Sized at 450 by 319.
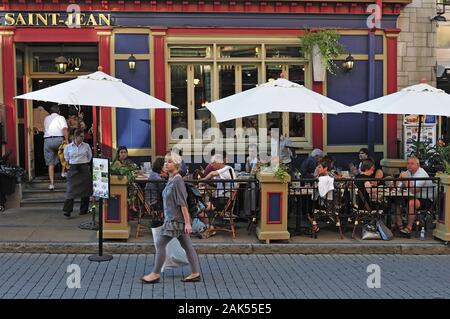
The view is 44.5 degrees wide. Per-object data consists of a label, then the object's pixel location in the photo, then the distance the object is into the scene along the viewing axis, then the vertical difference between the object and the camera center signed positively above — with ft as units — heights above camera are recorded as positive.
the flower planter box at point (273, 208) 27.78 -3.71
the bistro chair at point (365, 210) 29.22 -4.08
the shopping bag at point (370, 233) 28.89 -5.22
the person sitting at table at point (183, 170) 31.20 -2.03
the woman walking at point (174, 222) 21.20 -3.32
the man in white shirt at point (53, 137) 37.09 -0.02
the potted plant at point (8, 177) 34.73 -2.54
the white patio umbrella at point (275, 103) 27.76 +1.69
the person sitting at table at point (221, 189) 29.07 -2.83
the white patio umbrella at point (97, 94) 26.13 +2.09
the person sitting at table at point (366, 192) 28.99 -3.09
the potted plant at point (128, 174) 27.50 -1.92
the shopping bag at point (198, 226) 28.30 -4.70
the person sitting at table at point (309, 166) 33.71 -1.94
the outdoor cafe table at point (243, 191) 28.63 -2.98
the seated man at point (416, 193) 29.50 -3.22
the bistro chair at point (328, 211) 29.01 -4.07
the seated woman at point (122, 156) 31.34 -1.15
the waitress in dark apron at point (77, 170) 32.22 -1.98
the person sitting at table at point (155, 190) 28.08 -2.80
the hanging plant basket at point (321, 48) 38.45 +6.09
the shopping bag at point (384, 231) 28.76 -5.11
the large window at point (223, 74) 39.60 +4.48
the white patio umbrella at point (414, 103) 29.66 +1.73
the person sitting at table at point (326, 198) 28.45 -3.38
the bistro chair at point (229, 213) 28.99 -4.12
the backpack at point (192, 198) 22.45 -2.57
